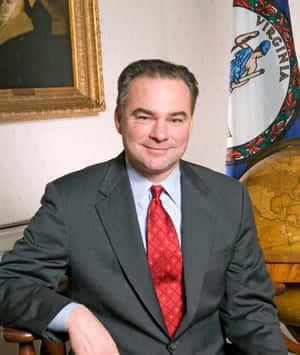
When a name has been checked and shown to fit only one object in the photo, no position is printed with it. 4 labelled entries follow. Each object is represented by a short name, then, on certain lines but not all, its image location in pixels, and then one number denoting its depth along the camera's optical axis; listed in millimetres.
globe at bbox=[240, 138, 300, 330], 2104
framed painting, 2877
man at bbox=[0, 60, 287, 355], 1644
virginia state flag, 3316
